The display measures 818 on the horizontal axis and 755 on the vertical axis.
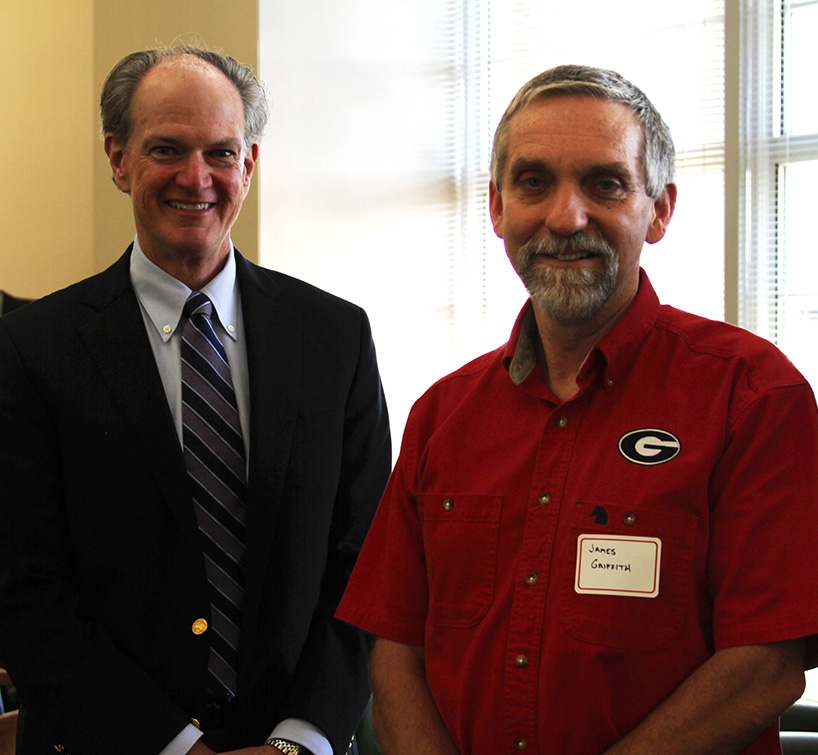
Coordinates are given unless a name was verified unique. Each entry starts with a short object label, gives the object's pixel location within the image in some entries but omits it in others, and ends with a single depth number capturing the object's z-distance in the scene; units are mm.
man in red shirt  1258
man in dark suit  1610
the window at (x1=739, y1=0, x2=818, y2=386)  3299
